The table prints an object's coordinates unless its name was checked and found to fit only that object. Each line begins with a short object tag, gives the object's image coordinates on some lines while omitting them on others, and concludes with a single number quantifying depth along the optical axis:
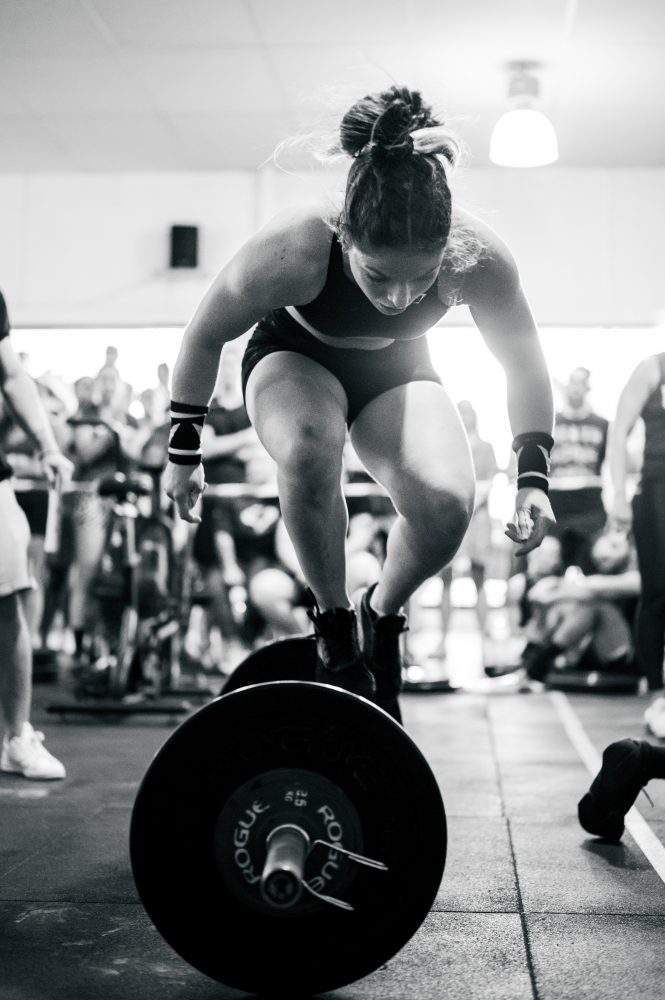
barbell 1.49
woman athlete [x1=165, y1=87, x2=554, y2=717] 1.69
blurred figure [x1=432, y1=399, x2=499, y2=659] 6.47
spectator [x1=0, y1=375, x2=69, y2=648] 6.00
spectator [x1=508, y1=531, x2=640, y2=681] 5.59
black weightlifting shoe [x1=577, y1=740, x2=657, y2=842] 2.27
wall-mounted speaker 8.09
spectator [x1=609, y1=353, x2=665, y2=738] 3.87
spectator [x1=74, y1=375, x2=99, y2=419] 6.30
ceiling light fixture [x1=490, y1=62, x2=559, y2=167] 5.90
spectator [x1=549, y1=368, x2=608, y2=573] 6.02
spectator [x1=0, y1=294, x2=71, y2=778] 3.03
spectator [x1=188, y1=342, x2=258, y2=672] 5.86
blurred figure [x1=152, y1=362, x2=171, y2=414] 6.50
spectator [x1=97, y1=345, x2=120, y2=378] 6.81
